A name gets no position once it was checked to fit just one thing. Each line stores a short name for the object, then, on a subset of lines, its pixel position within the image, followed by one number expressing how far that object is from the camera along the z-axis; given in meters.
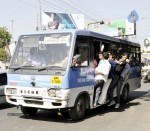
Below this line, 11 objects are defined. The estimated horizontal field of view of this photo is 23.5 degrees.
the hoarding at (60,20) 53.34
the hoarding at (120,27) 60.38
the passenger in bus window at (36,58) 10.02
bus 9.54
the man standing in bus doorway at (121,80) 12.45
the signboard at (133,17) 31.84
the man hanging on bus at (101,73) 11.02
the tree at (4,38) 73.69
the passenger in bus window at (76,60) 9.78
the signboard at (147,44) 66.19
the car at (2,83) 13.02
